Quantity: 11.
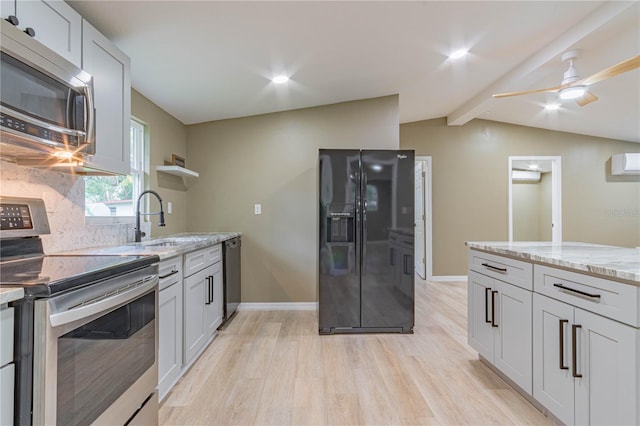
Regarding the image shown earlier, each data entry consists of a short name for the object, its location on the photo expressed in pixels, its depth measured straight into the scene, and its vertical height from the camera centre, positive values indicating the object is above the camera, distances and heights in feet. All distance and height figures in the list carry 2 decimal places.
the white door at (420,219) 17.11 -0.22
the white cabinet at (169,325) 5.89 -2.24
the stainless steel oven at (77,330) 3.11 -1.40
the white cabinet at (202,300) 7.16 -2.25
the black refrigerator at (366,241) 9.61 -0.82
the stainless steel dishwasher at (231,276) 10.07 -2.15
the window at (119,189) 7.06 +0.67
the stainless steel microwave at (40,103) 3.73 +1.57
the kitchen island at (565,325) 4.05 -1.85
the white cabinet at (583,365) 3.97 -2.25
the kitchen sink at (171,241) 7.54 -0.70
